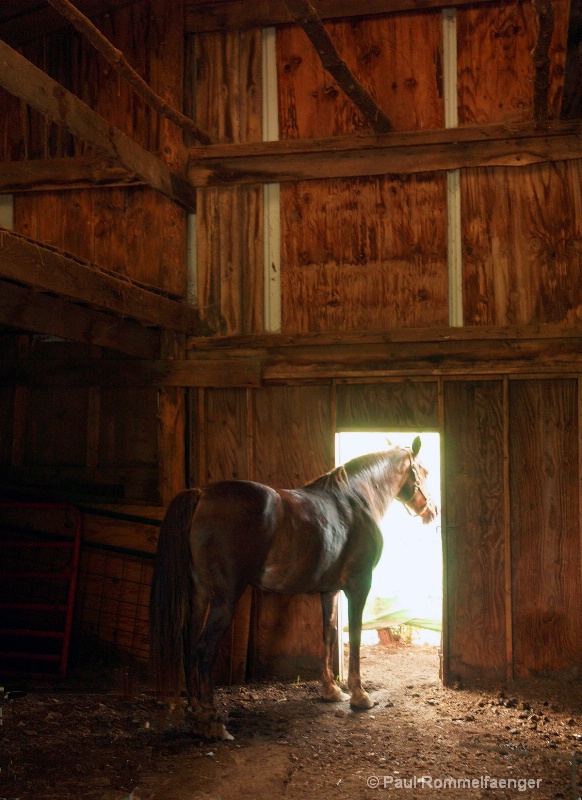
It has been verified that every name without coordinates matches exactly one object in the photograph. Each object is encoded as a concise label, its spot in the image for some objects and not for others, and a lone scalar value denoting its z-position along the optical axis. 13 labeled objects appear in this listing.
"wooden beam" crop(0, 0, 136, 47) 6.50
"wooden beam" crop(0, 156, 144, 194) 6.41
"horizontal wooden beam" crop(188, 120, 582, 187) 5.86
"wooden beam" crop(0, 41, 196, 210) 3.91
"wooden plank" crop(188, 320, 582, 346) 5.79
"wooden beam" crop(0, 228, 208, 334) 3.85
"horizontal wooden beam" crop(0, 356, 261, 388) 6.21
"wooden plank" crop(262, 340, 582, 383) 5.78
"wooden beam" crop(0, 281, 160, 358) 4.43
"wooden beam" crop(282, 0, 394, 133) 4.09
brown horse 4.55
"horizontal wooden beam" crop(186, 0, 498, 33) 6.15
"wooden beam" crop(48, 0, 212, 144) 4.40
